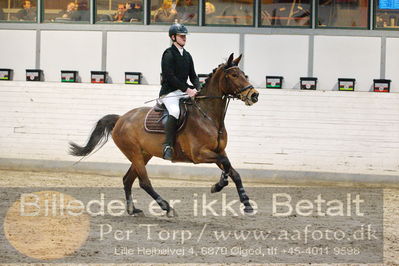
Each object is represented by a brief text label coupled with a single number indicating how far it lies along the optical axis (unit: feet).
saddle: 63.10
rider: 62.75
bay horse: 59.77
